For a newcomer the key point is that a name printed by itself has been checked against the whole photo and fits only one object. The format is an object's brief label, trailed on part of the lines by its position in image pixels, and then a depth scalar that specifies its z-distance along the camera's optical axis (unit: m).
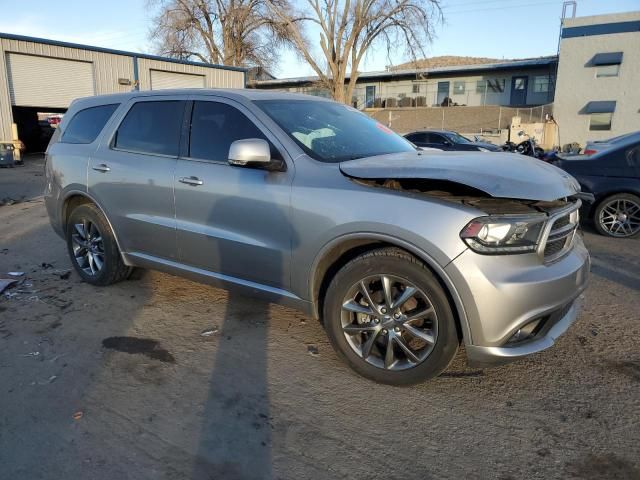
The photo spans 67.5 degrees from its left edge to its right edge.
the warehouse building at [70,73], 18.83
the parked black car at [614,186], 6.74
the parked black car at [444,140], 14.44
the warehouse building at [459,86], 36.78
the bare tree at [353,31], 27.83
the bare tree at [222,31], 38.94
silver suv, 2.64
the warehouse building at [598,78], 28.19
